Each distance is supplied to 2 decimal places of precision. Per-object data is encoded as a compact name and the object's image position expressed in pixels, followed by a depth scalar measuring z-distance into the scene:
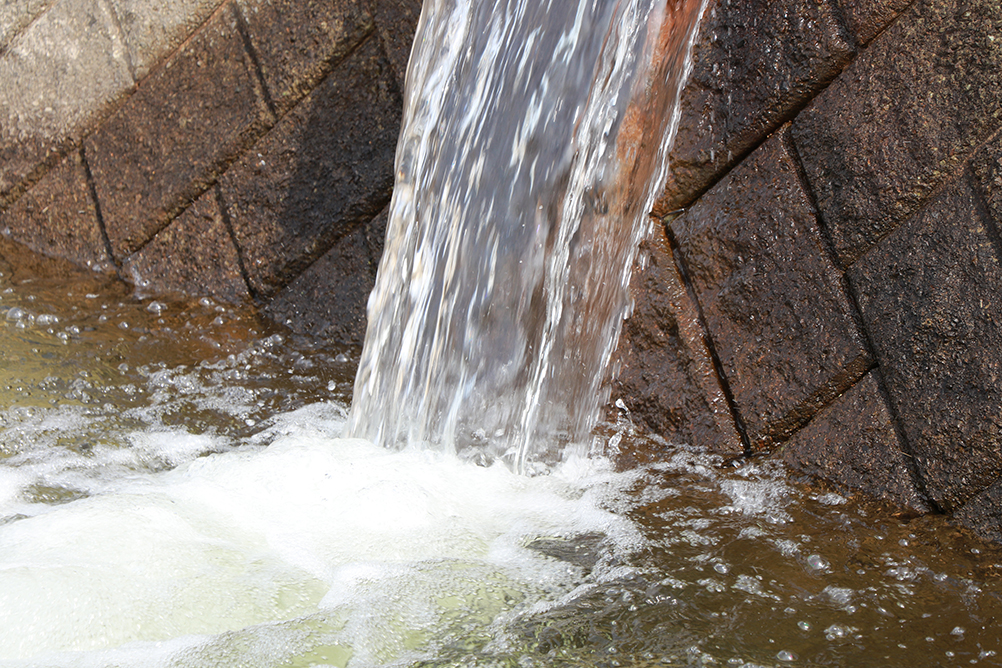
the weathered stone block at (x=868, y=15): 3.81
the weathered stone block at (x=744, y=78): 3.88
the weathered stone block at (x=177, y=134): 4.67
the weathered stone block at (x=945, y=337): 3.76
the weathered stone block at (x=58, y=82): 4.77
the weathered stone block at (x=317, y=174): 4.60
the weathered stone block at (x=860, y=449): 3.83
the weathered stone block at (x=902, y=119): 3.75
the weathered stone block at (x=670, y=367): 3.99
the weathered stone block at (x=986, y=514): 3.75
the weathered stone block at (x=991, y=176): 3.73
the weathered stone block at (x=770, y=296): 3.89
